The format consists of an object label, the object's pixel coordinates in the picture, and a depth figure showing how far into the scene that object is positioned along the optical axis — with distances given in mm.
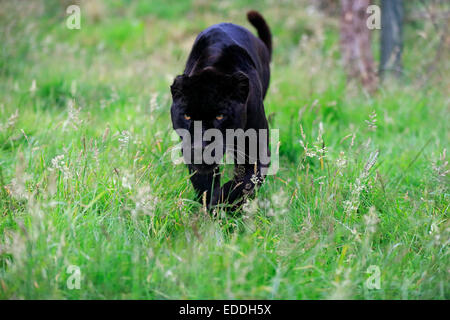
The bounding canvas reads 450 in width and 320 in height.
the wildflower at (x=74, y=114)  2908
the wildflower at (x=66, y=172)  2487
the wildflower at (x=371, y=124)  2877
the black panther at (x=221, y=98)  2748
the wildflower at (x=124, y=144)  2756
